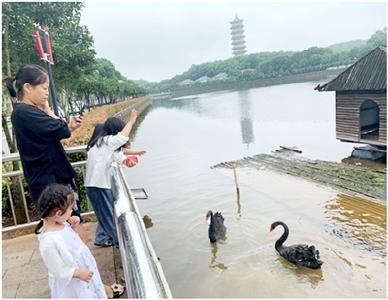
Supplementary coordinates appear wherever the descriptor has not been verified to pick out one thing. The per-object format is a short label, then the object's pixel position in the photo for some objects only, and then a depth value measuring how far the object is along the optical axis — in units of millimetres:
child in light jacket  3355
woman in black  2619
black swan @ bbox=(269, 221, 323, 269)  6314
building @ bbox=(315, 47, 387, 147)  13203
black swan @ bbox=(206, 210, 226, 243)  7788
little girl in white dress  2260
